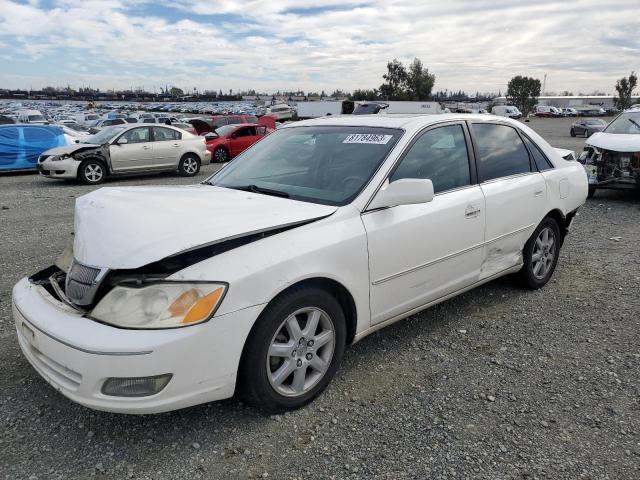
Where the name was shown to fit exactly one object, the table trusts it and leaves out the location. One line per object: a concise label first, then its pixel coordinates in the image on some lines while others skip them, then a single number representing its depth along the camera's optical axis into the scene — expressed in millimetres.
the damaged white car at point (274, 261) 2436
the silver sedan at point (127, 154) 12664
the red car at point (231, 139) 18453
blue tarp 14258
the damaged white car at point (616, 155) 8969
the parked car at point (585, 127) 32031
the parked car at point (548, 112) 72500
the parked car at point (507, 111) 50875
